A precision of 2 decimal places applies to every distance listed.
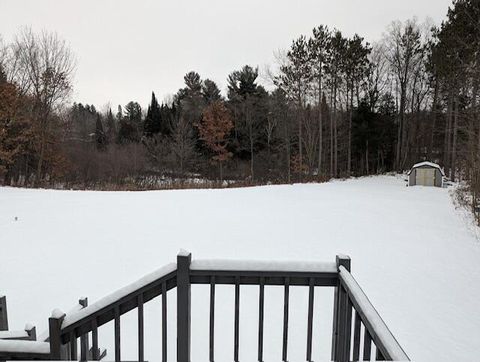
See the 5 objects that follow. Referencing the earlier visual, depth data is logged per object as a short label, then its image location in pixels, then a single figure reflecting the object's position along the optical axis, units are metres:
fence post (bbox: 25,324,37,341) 2.29
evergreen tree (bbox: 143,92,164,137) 31.34
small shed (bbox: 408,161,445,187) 16.56
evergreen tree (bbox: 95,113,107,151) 30.78
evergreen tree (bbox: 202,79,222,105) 31.23
